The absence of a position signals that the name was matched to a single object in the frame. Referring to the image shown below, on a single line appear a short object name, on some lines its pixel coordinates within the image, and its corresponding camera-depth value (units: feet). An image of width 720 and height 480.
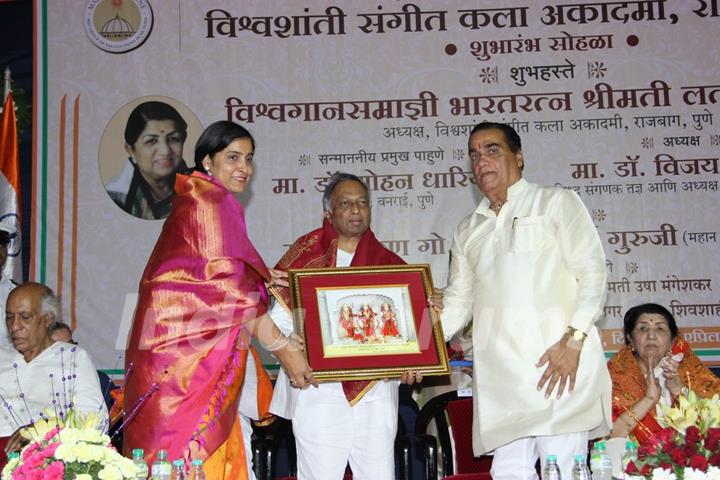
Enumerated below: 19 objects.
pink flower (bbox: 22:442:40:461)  8.22
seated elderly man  14.10
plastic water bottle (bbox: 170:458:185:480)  9.27
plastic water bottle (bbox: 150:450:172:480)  9.41
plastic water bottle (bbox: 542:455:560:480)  9.27
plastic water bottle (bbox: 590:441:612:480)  9.67
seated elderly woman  13.53
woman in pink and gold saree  11.64
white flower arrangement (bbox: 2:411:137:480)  7.89
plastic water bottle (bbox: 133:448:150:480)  8.50
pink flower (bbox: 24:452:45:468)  8.00
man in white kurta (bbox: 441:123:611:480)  11.92
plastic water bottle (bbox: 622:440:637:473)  9.06
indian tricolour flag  21.56
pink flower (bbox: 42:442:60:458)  8.05
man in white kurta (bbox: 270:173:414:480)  13.14
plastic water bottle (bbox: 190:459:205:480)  9.89
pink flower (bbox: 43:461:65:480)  7.81
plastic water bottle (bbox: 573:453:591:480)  9.25
